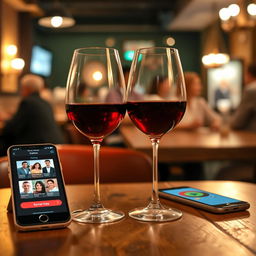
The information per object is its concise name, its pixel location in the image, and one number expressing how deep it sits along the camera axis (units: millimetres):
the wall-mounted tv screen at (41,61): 9484
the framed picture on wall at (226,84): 9594
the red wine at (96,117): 735
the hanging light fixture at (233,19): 6141
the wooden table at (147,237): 553
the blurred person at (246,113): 3462
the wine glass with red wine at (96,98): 729
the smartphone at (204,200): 754
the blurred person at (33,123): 4316
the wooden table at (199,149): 2264
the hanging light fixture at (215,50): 7043
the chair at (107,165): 1313
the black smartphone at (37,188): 661
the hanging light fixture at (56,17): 6391
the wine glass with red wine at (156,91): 752
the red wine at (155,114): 752
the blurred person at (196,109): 4309
